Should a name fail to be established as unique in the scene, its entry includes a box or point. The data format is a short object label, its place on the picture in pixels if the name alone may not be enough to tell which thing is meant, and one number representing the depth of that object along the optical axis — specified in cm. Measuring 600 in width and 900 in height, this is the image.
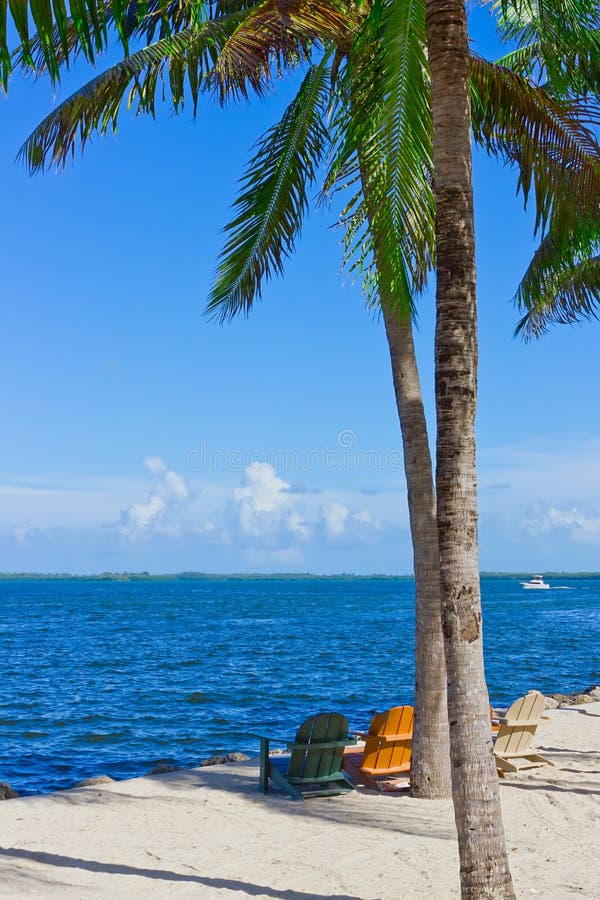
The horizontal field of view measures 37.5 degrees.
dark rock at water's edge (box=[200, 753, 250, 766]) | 1169
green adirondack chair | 896
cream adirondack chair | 980
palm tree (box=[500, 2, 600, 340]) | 702
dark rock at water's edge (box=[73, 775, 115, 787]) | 1095
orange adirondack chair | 931
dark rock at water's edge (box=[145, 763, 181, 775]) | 1129
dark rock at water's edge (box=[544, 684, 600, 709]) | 1639
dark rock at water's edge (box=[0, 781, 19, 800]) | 1034
